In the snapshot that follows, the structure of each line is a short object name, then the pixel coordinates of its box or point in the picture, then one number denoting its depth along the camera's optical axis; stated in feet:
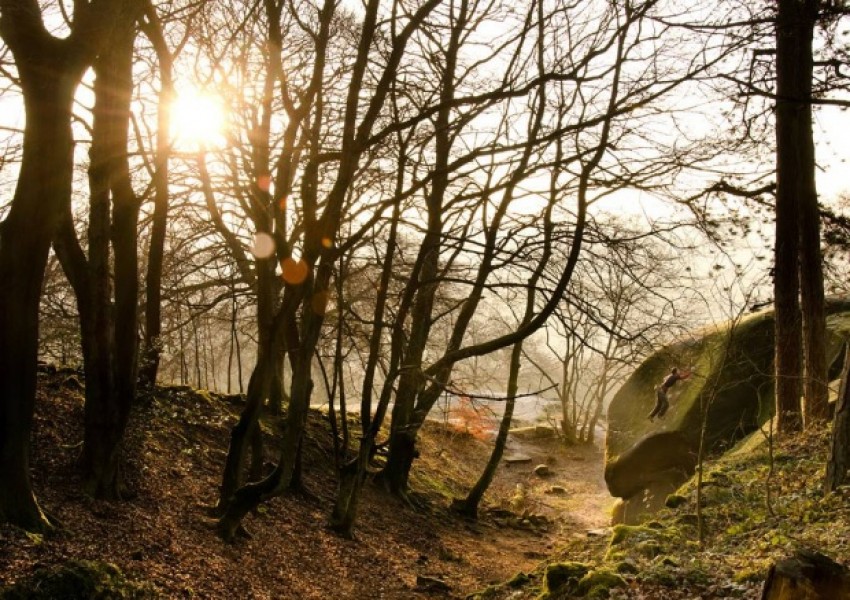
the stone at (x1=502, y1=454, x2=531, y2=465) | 73.87
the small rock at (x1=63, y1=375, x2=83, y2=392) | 27.89
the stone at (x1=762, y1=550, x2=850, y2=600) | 11.44
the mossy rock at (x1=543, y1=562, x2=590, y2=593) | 18.65
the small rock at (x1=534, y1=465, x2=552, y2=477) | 69.51
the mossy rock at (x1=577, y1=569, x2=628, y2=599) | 16.74
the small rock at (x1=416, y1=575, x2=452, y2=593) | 25.01
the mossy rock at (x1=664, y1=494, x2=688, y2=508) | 28.60
